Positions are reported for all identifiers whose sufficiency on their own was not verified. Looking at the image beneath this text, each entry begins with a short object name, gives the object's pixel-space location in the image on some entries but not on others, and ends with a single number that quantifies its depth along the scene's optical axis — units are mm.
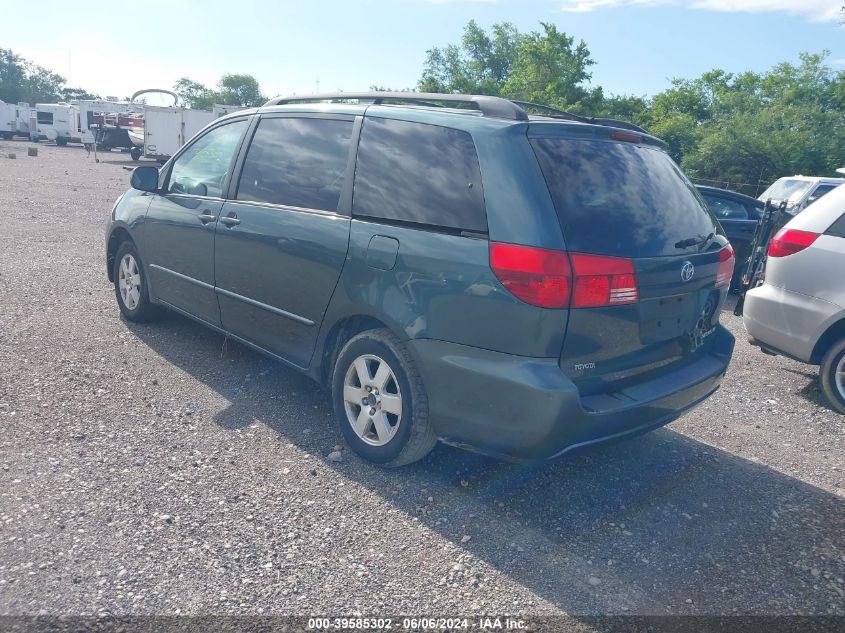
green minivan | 3107
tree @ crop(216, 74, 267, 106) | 110962
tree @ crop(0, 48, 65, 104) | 88312
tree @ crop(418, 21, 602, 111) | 31422
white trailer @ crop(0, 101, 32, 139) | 48969
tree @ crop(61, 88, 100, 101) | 101312
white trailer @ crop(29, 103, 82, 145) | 46188
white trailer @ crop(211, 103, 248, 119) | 32906
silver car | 5199
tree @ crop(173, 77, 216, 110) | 104769
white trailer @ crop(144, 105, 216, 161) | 31109
